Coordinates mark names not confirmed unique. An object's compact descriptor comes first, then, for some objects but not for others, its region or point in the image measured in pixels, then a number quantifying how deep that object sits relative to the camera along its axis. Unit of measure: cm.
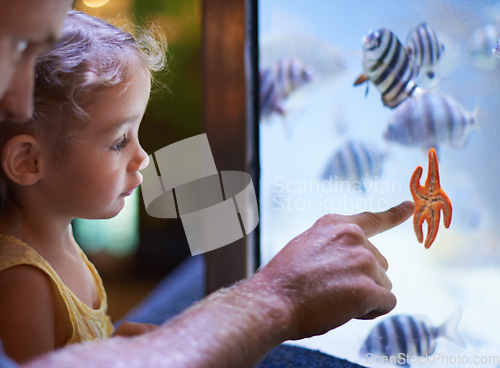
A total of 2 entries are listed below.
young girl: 75
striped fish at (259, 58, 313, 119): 97
